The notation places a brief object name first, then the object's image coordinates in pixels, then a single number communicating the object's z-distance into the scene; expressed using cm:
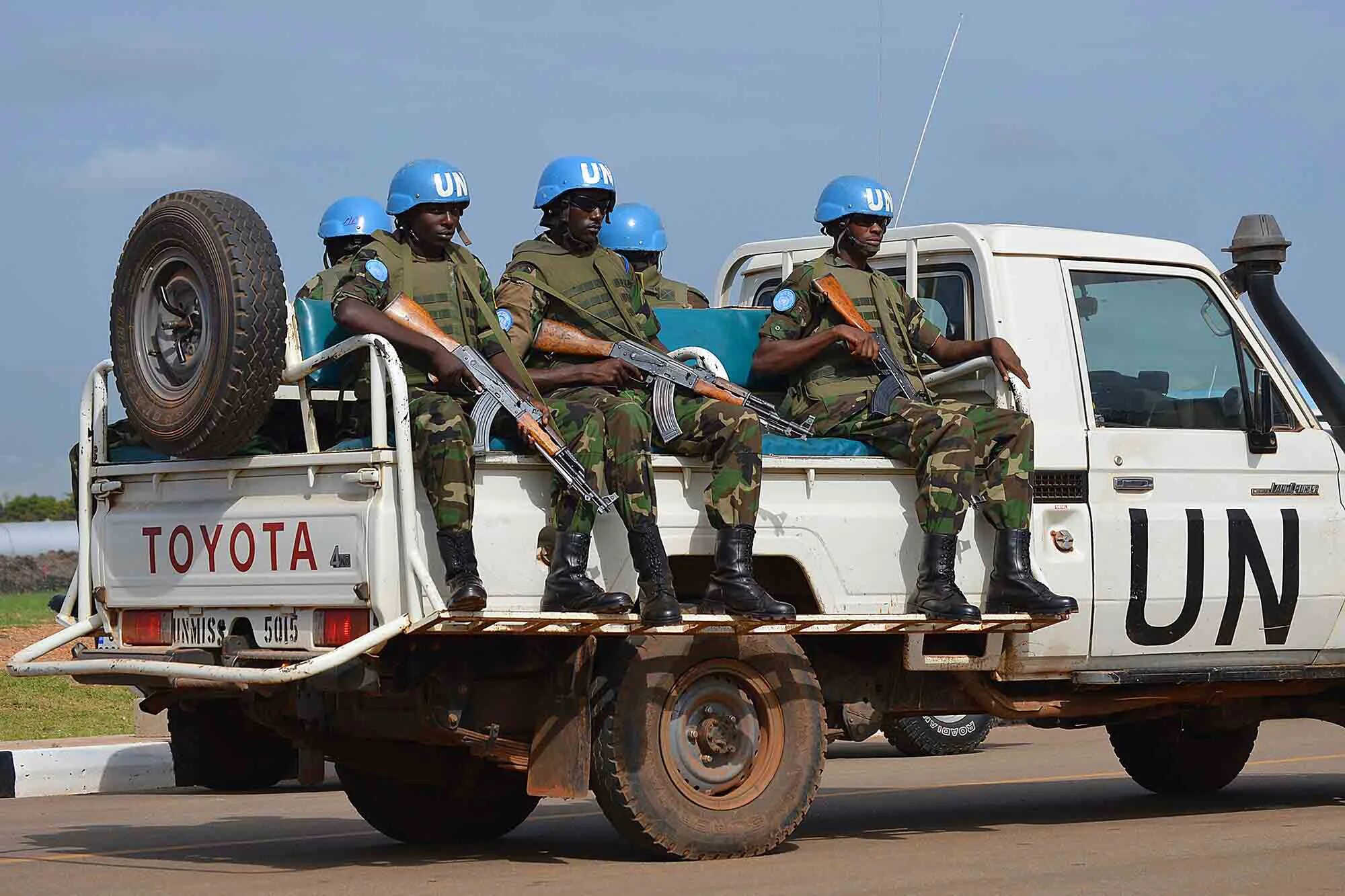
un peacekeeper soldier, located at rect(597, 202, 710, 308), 1062
